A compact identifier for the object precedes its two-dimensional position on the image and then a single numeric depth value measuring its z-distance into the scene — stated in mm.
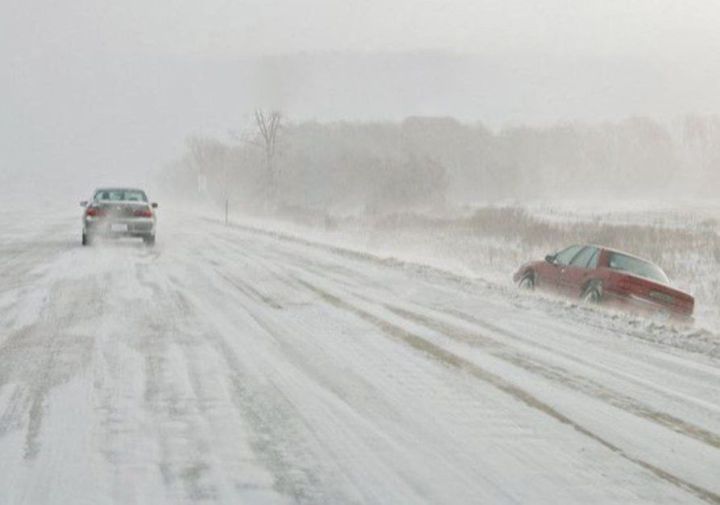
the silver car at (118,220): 22062
